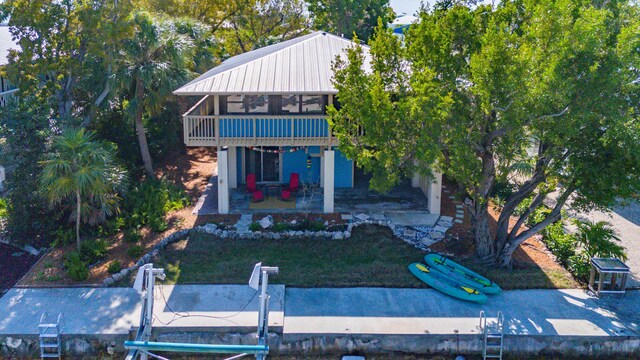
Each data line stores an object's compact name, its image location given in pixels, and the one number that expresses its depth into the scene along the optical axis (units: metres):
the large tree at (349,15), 35.12
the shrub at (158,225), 18.83
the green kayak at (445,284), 14.84
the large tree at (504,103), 13.24
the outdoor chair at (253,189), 21.61
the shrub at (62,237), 18.12
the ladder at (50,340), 12.94
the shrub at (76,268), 15.81
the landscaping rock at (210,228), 18.81
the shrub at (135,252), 17.09
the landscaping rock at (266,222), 18.98
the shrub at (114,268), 16.19
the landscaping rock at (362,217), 19.90
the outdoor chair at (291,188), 21.67
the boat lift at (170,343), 12.30
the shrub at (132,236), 18.06
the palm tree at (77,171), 16.31
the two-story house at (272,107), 19.09
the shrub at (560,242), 17.25
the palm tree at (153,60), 20.73
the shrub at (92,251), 16.89
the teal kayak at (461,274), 15.35
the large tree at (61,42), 19.91
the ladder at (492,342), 13.12
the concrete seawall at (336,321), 13.32
